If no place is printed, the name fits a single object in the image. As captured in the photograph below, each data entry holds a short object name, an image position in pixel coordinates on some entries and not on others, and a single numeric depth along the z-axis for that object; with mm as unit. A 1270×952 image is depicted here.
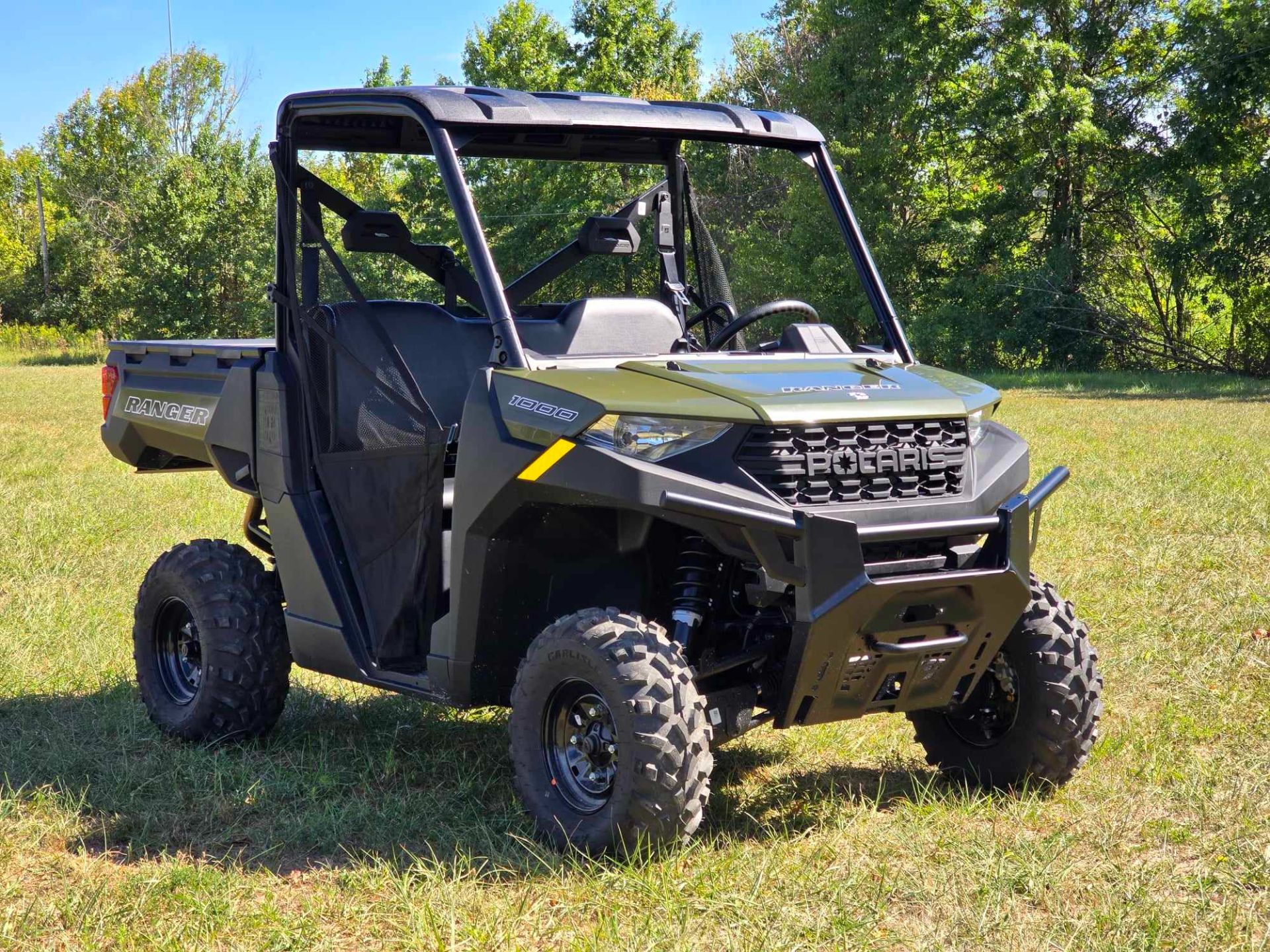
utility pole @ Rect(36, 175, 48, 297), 55628
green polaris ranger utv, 3494
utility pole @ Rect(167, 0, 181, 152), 57469
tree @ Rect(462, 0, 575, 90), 41469
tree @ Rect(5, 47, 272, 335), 45469
